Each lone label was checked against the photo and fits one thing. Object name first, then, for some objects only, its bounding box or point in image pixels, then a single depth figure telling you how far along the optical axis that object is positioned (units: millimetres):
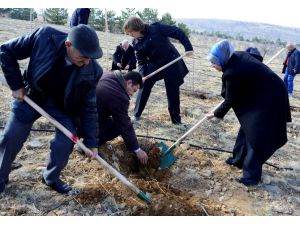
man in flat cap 2118
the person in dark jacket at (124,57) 5621
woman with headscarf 2768
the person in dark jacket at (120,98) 2714
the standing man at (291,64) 7117
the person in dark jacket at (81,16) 3630
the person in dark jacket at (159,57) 3795
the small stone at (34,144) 3203
